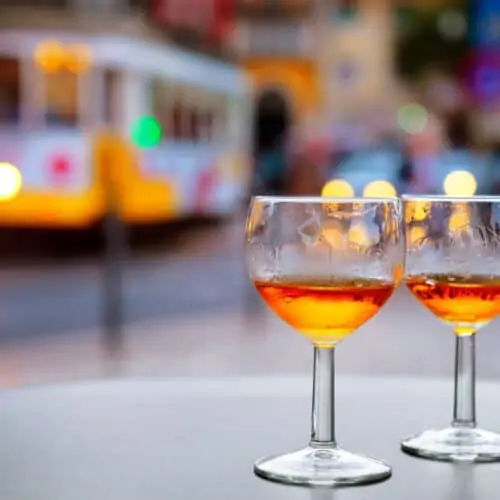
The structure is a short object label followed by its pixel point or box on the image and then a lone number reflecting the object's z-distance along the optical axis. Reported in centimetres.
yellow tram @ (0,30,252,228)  1375
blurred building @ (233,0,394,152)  3472
